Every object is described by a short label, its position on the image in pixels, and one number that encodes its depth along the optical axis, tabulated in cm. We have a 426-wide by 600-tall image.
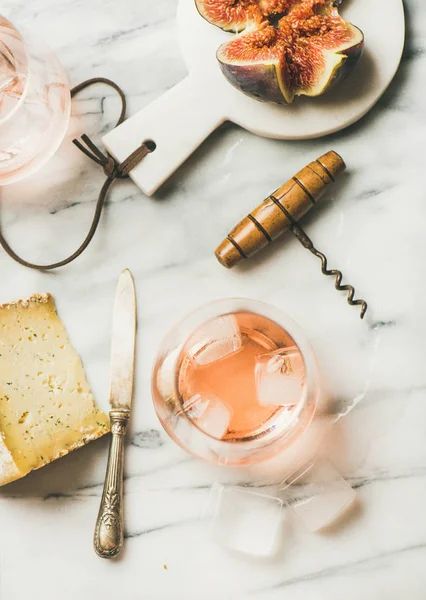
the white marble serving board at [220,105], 70
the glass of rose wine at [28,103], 69
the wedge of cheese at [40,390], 69
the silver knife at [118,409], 69
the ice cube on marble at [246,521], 69
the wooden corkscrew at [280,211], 69
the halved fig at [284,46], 67
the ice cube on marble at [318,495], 69
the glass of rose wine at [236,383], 66
